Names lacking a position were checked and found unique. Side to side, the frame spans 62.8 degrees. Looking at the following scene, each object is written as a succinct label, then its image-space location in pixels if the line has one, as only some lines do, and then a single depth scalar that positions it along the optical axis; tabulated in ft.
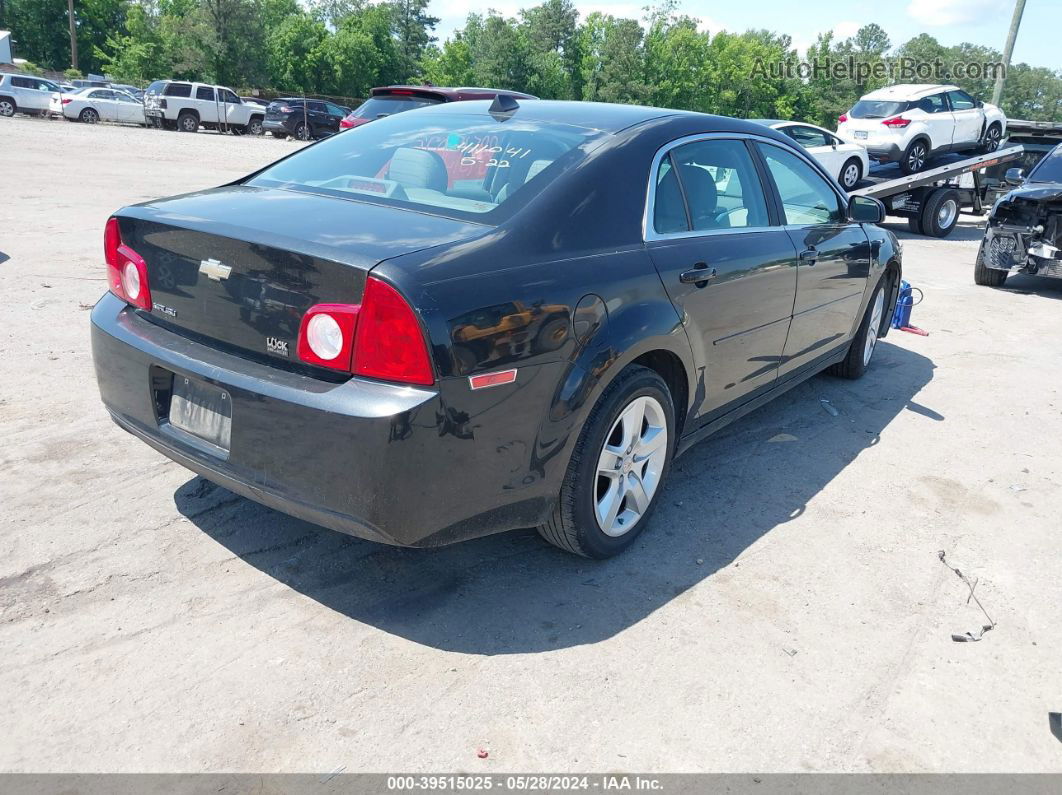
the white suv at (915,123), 53.67
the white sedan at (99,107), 108.37
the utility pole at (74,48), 203.70
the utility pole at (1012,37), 77.77
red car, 43.06
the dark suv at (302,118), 106.73
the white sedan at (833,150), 50.70
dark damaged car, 31.01
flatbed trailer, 44.65
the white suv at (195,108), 109.19
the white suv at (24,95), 110.32
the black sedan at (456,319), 8.83
